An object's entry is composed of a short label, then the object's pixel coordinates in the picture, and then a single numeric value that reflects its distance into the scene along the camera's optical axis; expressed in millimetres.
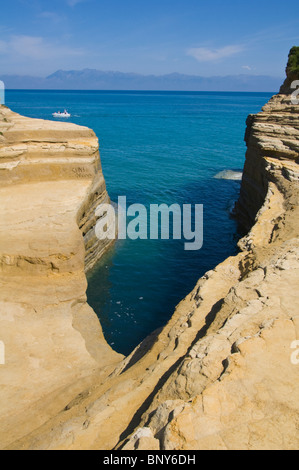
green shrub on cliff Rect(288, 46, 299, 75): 21638
